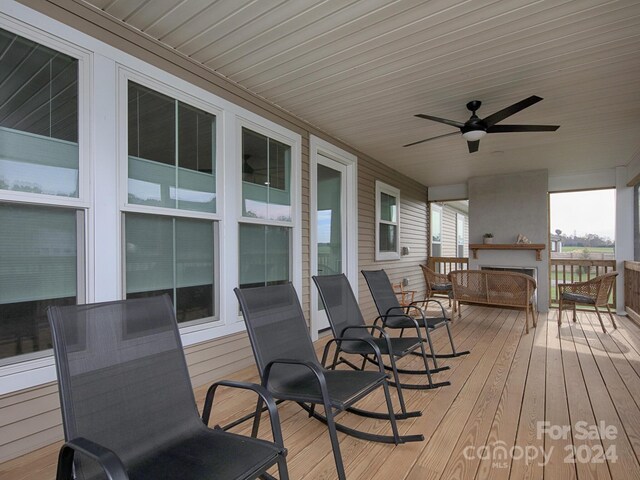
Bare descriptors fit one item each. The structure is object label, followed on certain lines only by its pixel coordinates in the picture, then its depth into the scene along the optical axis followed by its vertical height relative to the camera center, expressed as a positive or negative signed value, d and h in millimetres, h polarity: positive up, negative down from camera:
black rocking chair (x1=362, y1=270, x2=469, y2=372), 3525 -706
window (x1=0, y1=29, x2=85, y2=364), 1968 +296
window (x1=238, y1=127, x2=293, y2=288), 3504 +312
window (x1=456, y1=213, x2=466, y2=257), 10773 +237
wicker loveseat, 4883 -705
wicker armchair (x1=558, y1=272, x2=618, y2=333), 4969 -780
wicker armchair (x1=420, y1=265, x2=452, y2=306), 6488 -810
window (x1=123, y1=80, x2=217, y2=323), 2580 +306
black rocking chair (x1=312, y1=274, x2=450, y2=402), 2797 -718
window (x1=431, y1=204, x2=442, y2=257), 8696 +268
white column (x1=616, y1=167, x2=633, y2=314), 6137 +227
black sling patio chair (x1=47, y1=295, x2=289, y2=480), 1255 -641
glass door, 4695 +296
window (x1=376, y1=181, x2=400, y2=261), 6105 +350
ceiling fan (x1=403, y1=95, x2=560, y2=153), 3357 +1154
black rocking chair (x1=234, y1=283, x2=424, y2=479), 1861 -737
